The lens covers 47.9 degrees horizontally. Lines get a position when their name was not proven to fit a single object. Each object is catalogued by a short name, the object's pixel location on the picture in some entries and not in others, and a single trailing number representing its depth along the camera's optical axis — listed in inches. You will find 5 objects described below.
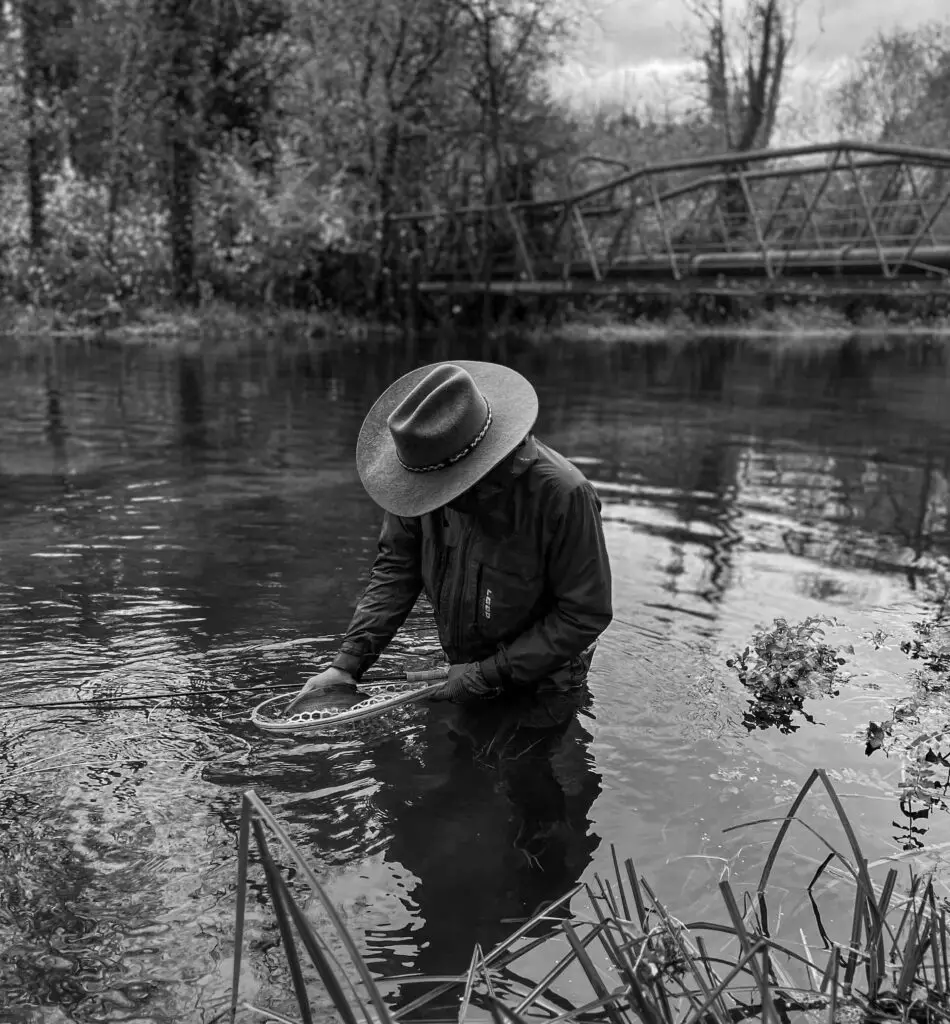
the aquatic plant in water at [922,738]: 159.6
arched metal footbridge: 735.1
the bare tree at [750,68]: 1440.7
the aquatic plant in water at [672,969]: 81.0
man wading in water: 140.0
